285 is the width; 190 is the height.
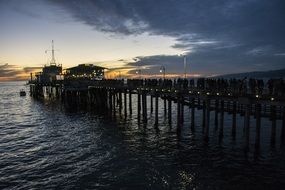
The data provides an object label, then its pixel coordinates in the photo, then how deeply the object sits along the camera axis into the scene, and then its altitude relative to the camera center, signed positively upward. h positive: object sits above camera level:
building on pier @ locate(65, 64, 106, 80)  55.89 +3.07
